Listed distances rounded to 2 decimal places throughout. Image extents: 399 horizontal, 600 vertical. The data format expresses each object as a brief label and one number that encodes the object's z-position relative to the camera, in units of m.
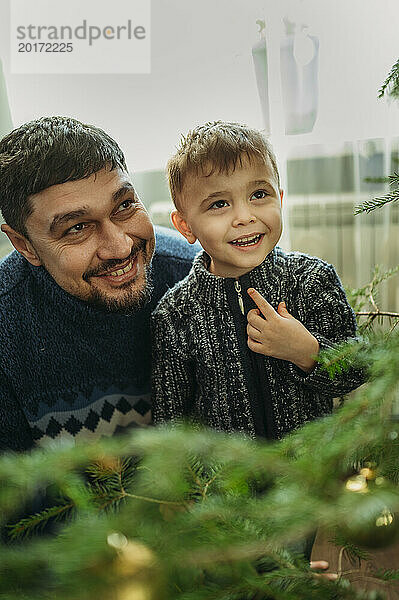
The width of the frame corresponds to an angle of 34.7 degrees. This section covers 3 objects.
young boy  1.06
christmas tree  0.33
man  1.11
